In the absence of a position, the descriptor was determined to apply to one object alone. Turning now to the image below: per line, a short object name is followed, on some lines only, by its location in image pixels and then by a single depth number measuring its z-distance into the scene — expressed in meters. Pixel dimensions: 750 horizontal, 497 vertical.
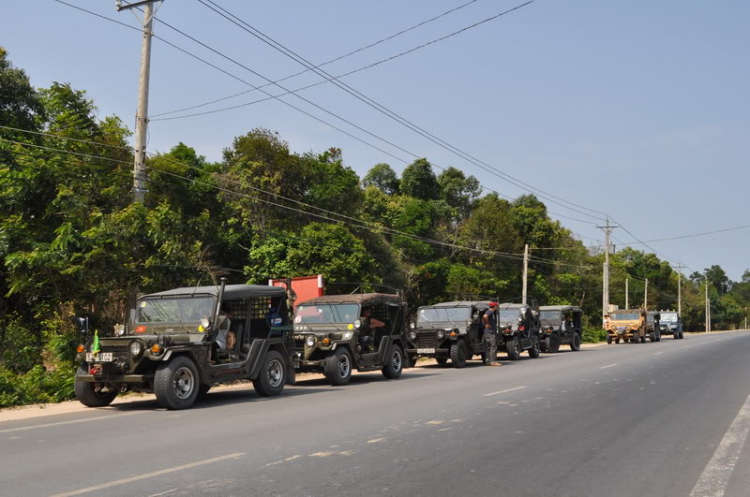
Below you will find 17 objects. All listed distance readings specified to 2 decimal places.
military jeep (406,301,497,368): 22.11
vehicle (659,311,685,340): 57.40
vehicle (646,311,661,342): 47.11
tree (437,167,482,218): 60.81
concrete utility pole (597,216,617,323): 52.66
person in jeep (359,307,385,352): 17.12
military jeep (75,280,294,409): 11.48
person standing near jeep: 23.28
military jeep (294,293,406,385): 16.02
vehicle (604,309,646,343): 44.88
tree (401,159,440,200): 58.12
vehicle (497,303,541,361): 26.19
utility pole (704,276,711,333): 109.39
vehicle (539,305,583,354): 32.19
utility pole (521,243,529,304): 45.16
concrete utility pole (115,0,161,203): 17.52
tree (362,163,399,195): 62.75
